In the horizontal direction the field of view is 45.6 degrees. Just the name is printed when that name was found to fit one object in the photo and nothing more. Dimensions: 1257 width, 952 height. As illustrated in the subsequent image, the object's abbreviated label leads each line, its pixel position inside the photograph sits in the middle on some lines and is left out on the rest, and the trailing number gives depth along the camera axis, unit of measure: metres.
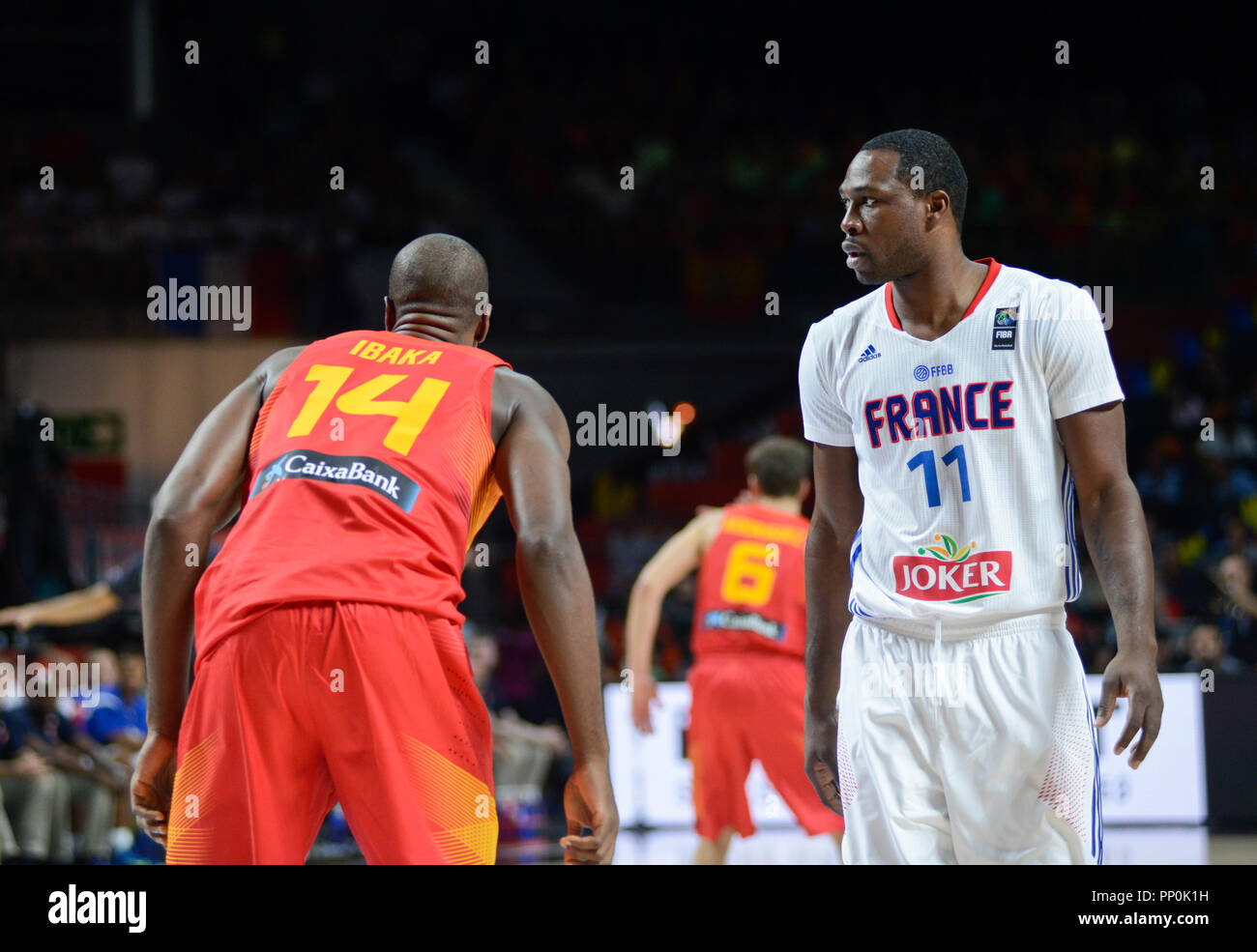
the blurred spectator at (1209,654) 9.70
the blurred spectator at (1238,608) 10.07
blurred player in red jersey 6.18
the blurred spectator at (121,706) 8.23
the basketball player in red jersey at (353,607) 2.71
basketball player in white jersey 2.93
